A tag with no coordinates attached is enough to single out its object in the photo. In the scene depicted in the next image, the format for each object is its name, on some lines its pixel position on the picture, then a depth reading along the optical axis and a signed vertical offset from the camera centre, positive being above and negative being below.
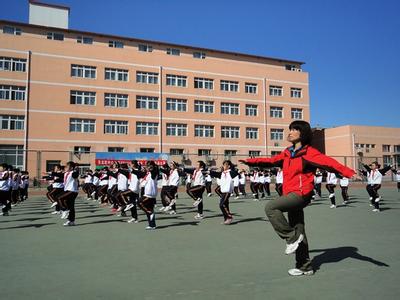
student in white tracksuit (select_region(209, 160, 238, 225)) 10.96 -0.20
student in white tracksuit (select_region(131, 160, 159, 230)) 10.01 -0.40
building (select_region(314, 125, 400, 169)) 55.44 +5.20
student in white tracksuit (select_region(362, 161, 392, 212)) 14.14 -0.28
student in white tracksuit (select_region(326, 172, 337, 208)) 16.03 -0.41
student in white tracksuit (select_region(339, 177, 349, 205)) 16.92 -0.59
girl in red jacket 5.12 -0.25
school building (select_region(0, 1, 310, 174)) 39.62 +9.86
